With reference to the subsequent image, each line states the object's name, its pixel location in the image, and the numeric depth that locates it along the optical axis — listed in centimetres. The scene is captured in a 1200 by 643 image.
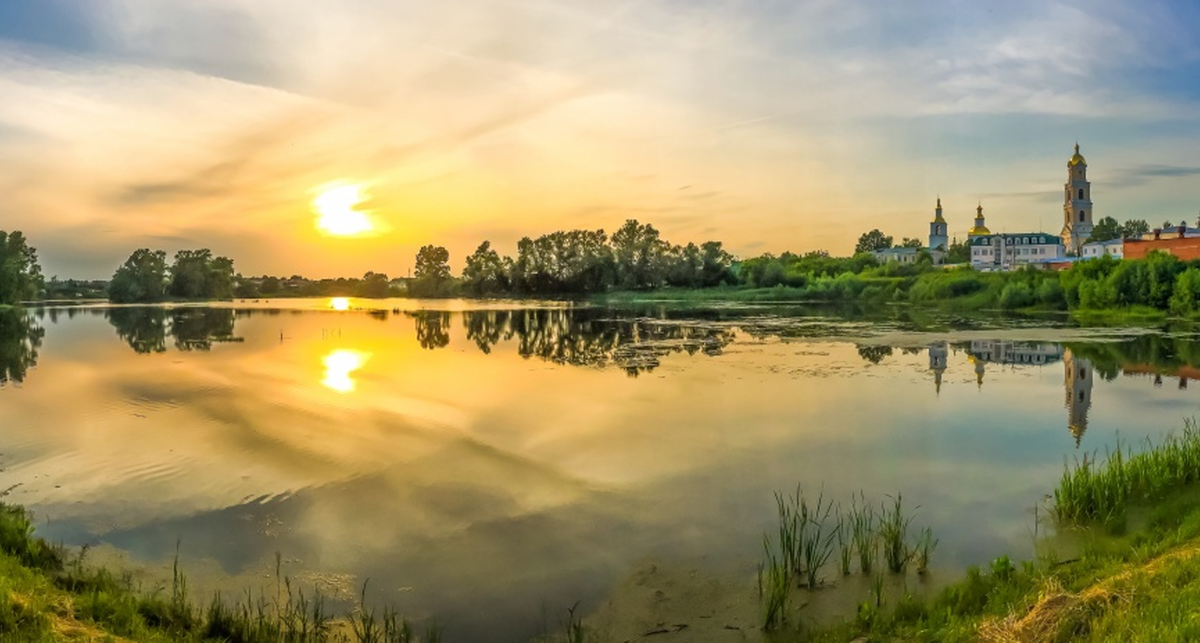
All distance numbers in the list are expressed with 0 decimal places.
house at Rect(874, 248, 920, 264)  14600
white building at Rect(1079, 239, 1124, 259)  10238
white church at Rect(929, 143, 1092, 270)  11781
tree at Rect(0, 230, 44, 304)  7825
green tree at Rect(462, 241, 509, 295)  12700
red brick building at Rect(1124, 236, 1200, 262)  6500
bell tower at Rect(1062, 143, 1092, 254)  11775
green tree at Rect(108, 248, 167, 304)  12100
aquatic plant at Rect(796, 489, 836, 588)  812
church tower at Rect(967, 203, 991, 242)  14812
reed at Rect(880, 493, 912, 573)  830
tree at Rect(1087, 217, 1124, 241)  13749
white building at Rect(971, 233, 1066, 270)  12048
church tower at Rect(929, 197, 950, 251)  15688
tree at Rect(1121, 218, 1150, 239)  14648
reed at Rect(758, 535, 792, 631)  716
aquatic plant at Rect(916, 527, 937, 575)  834
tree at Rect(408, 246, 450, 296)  14550
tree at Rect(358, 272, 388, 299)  15825
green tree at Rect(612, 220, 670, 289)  11350
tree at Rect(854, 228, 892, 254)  18425
